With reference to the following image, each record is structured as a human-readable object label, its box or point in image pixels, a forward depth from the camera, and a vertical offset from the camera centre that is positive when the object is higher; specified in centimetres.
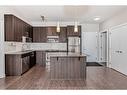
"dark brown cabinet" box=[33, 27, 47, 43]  516 +69
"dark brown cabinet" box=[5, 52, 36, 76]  334 -69
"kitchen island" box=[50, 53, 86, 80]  307 -74
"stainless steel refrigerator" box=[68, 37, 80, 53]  504 +11
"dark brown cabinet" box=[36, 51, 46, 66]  498 -65
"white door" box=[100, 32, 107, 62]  525 +0
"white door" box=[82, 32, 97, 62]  550 +6
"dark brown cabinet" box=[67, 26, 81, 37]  505 +85
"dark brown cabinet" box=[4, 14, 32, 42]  335 +71
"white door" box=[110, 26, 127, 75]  342 -11
